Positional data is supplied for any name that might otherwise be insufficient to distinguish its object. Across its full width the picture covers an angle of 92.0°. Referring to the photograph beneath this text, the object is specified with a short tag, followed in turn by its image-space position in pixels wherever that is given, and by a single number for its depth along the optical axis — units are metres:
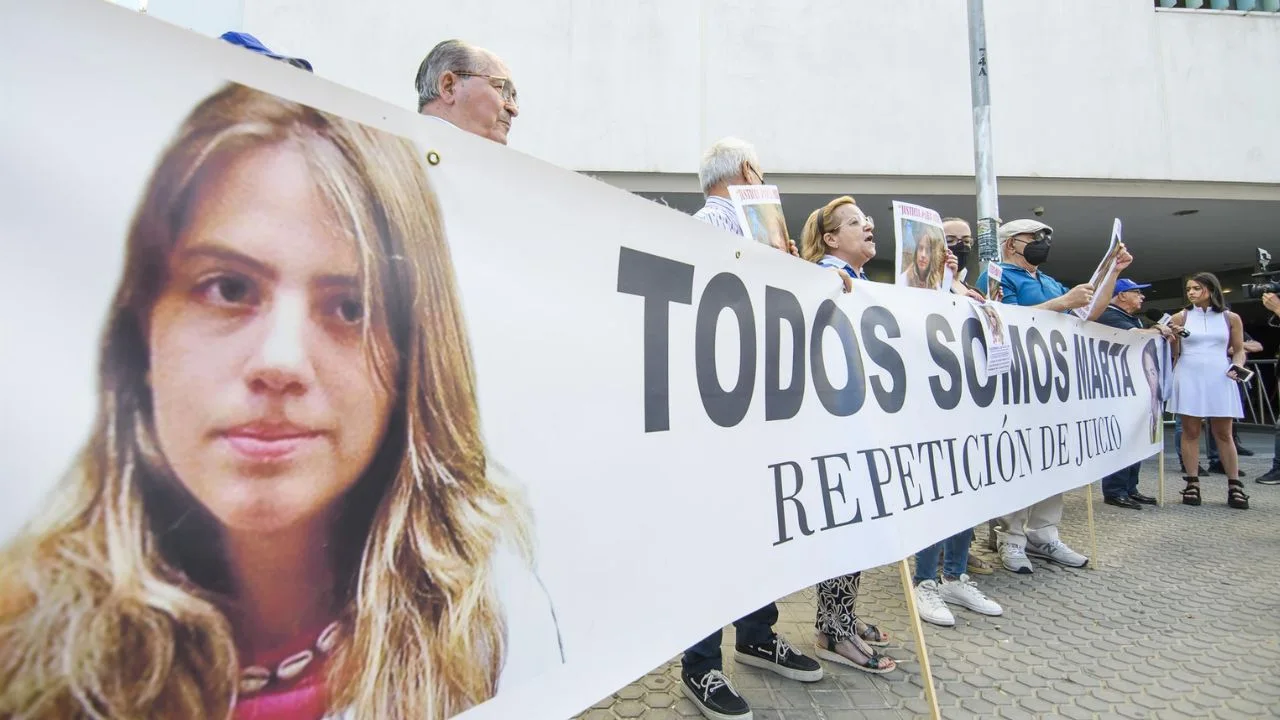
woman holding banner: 2.36
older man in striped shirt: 2.25
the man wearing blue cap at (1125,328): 4.67
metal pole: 5.23
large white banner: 0.67
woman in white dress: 5.12
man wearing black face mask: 3.46
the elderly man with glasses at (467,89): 1.97
